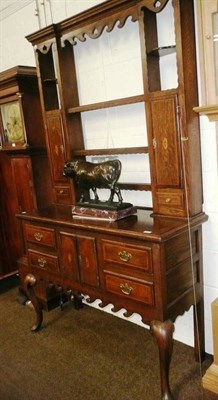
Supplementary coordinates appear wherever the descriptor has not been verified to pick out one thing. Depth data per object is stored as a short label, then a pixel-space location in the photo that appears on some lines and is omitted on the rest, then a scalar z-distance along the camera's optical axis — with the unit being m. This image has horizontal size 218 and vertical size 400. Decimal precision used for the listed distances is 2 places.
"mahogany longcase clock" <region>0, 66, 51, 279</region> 2.81
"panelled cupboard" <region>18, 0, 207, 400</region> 1.80
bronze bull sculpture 2.09
